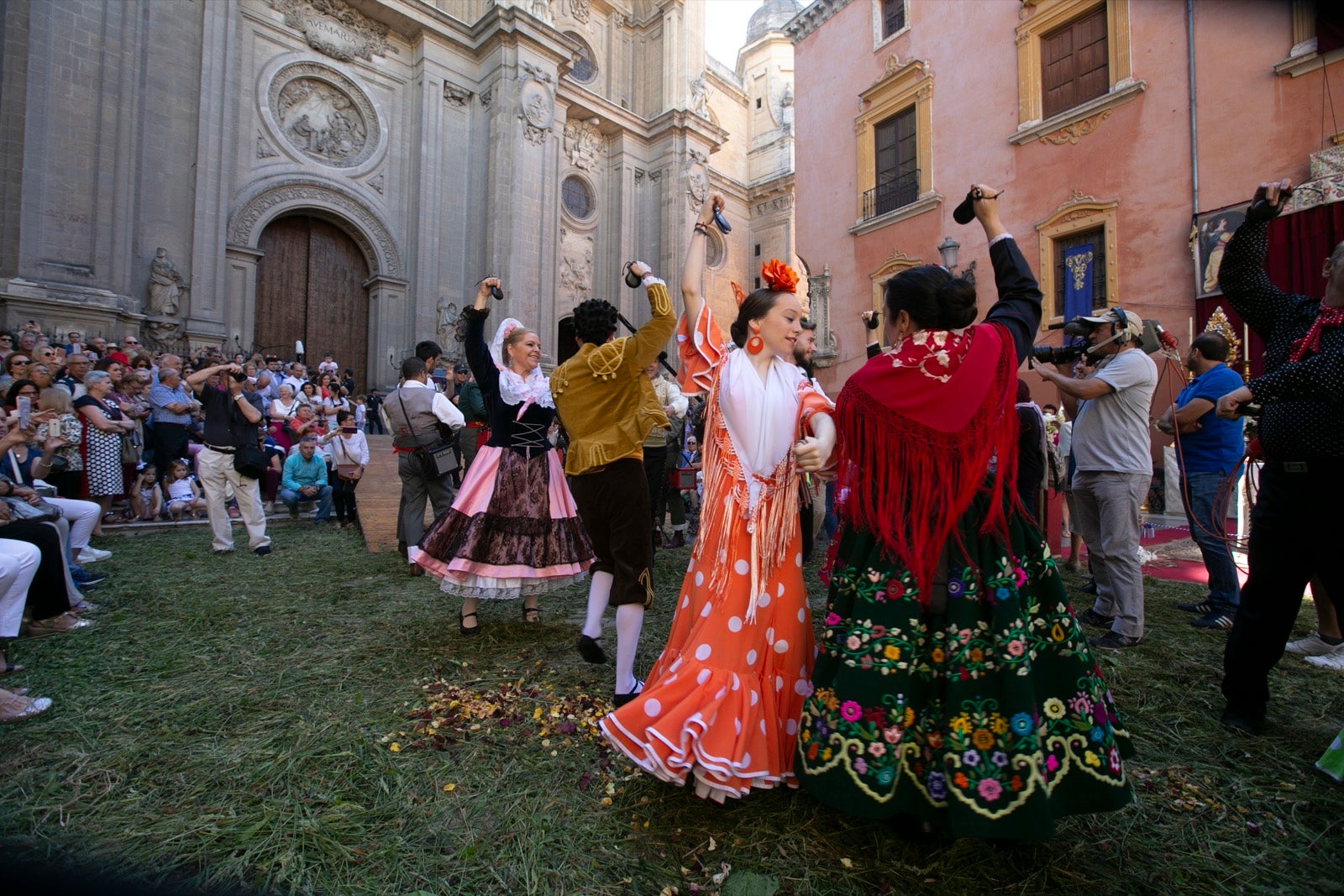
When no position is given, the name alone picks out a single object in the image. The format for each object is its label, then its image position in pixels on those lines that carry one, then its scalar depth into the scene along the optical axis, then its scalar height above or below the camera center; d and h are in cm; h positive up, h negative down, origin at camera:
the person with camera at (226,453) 609 +17
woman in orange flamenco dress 198 -44
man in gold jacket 298 +13
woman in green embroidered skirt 171 -44
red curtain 948 +353
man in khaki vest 565 +37
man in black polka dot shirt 252 +0
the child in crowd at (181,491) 821 -29
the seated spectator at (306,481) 885 -16
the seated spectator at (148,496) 783 -36
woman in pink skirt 382 -25
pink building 1016 +678
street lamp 1138 +417
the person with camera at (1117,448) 383 +17
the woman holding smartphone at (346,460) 816 +13
